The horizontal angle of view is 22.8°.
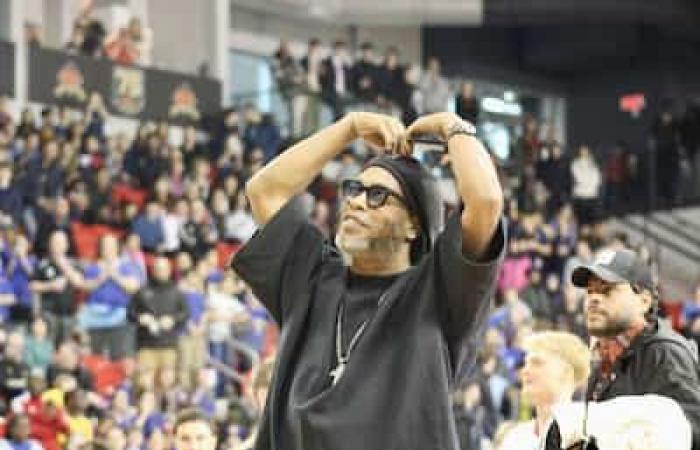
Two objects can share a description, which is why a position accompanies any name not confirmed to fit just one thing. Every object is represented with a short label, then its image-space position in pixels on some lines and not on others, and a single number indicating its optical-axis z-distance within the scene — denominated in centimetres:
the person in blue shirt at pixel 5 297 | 1327
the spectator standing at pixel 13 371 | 1221
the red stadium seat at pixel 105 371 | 1330
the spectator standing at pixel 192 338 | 1427
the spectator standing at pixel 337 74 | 2258
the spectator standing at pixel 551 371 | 592
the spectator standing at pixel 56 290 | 1364
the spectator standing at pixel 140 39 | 2028
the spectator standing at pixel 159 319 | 1399
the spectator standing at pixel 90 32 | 1944
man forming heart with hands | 392
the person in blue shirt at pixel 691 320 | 1702
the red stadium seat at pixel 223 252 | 1675
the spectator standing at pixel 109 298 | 1386
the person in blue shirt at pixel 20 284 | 1352
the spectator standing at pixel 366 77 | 2283
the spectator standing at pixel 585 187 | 2411
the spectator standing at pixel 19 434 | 1069
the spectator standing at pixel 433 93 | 2384
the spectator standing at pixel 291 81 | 2162
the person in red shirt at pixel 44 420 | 1112
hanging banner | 1839
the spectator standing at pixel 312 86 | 2159
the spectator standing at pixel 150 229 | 1590
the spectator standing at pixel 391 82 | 2308
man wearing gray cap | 495
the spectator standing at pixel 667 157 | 2569
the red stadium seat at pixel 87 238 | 1502
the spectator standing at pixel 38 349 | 1278
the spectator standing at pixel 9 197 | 1473
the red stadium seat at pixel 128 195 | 1652
